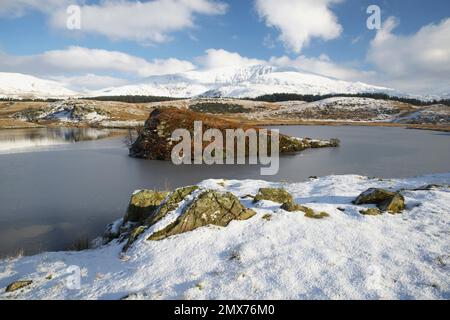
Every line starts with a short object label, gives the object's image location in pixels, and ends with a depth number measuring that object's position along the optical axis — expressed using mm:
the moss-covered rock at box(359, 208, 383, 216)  10617
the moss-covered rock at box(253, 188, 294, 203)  12320
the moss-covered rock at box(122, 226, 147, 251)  10319
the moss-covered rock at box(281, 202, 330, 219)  10547
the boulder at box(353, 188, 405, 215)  10867
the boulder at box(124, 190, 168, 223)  13367
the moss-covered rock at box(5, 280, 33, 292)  8523
